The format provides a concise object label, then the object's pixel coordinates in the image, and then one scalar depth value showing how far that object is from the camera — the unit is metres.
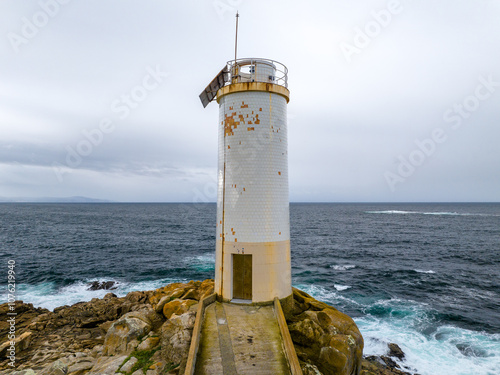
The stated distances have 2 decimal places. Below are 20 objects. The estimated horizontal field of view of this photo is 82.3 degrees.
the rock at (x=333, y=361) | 10.07
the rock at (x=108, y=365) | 9.89
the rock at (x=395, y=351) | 17.22
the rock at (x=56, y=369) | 10.66
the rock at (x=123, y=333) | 11.54
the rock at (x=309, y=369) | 8.97
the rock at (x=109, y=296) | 21.95
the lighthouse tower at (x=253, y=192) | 11.75
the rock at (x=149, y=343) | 10.89
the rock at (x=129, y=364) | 9.69
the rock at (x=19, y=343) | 13.95
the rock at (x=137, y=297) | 18.72
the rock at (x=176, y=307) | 12.76
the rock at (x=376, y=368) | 14.60
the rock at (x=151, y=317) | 12.72
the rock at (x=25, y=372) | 11.06
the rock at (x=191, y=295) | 14.49
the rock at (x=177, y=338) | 9.54
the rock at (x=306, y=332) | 10.77
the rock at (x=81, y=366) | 10.91
